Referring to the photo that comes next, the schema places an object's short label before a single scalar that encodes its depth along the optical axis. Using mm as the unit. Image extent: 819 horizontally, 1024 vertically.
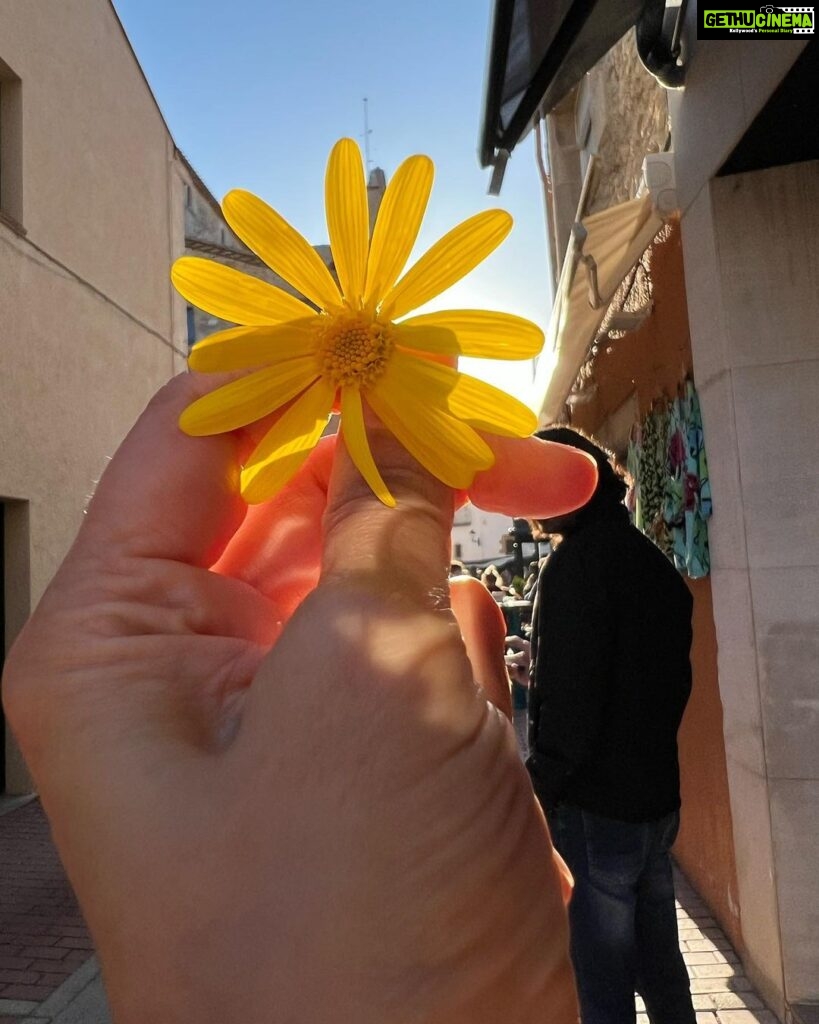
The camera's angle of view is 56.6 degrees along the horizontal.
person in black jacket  2453
